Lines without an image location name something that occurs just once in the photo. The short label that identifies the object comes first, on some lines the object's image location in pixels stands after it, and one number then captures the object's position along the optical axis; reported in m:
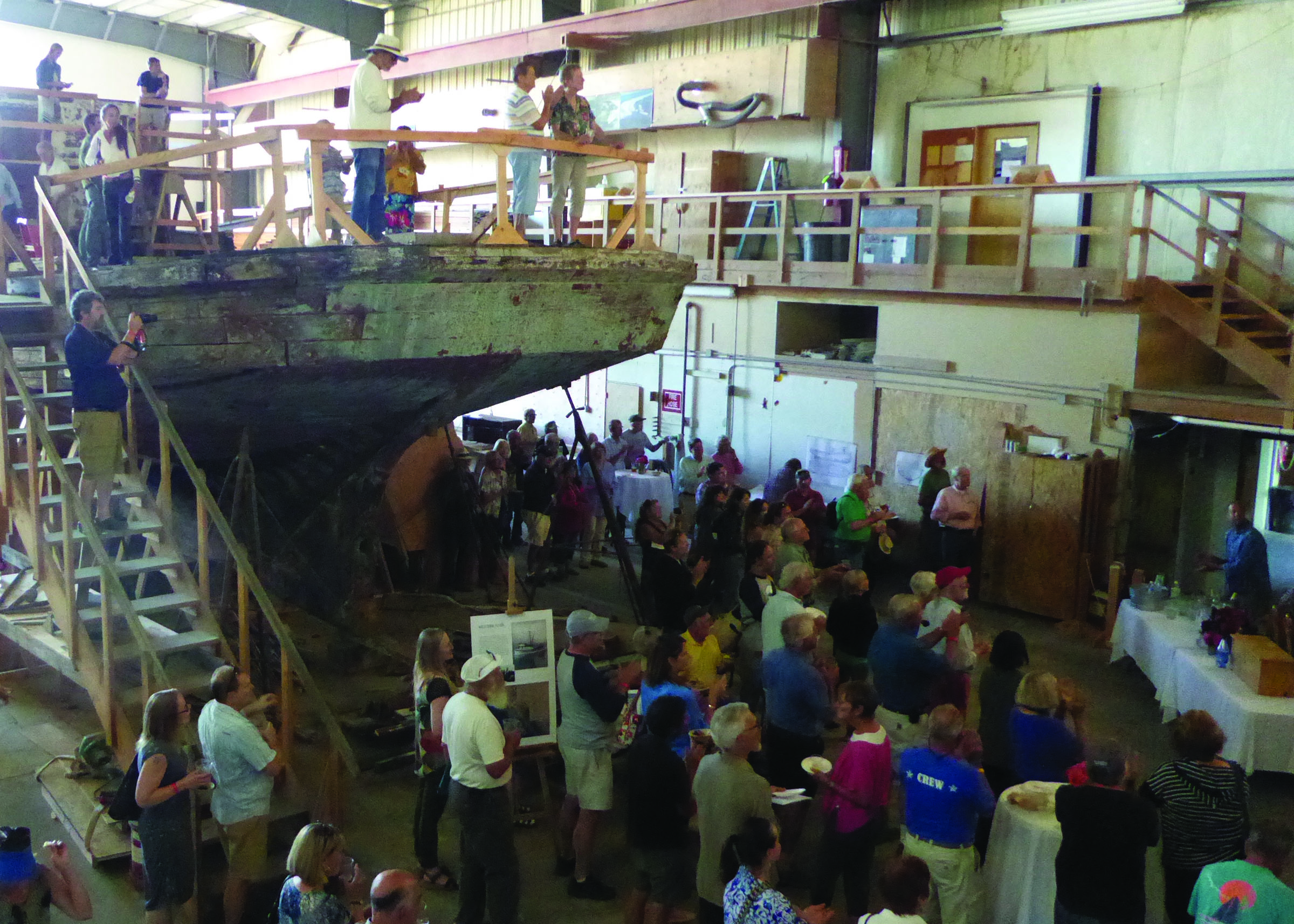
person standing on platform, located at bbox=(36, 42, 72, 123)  11.39
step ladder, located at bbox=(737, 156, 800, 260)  16.48
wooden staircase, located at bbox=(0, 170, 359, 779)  6.95
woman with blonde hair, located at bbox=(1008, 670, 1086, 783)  5.96
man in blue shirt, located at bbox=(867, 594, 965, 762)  6.95
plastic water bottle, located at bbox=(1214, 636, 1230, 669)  8.52
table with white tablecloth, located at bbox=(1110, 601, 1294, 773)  7.81
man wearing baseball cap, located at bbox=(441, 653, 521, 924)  5.71
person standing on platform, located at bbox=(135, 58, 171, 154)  10.59
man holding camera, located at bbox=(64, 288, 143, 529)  7.65
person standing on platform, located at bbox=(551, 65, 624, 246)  8.80
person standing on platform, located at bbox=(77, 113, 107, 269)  9.34
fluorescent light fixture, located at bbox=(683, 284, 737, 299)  16.08
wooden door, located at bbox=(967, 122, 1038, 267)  14.65
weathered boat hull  8.38
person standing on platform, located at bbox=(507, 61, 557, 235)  8.48
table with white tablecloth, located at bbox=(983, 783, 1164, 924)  5.55
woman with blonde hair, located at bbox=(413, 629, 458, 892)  6.41
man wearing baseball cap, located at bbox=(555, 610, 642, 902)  6.43
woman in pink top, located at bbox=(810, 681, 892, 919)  5.66
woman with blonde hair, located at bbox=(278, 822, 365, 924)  4.46
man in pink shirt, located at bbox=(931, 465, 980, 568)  12.24
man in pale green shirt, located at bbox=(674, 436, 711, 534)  14.60
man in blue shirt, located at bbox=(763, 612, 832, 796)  6.66
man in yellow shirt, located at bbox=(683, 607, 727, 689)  7.21
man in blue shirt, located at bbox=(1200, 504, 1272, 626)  10.16
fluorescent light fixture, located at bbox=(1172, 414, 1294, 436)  11.12
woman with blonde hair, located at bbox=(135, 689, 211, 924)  5.35
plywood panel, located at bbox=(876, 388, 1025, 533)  12.92
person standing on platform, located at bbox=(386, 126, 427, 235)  9.00
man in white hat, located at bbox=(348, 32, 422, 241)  8.25
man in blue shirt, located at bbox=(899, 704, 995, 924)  5.38
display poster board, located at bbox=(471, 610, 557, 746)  7.29
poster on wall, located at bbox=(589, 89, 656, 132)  18.16
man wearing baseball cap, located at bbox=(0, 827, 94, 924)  4.51
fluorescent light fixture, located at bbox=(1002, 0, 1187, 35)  12.71
